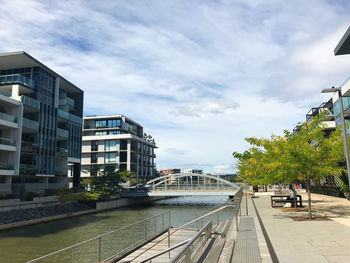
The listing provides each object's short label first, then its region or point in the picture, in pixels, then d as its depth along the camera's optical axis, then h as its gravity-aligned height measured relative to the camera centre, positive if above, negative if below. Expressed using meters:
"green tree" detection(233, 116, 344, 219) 14.29 +1.09
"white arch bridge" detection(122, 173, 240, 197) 46.59 -2.02
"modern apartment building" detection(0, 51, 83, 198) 32.22 +6.47
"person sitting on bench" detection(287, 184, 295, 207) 21.20 -1.43
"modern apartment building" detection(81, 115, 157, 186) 70.56 +8.29
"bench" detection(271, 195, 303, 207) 21.06 -1.73
